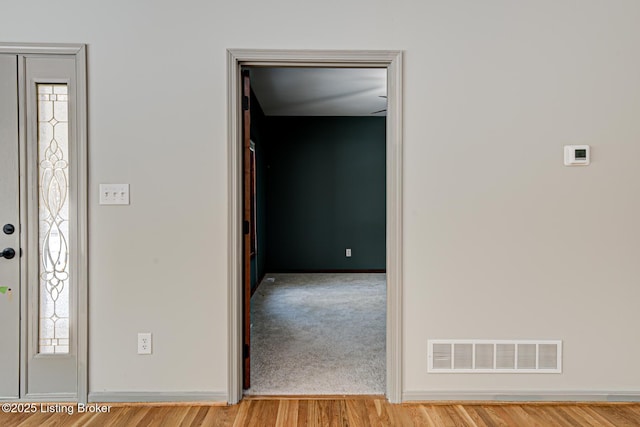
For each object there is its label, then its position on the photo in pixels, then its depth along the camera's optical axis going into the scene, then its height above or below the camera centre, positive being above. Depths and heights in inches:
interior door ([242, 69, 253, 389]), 94.4 -0.7
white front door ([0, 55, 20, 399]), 88.4 -4.8
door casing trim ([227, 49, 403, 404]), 89.4 +8.6
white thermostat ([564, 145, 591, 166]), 89.5 +13.4
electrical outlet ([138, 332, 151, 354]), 90.0 -30.3
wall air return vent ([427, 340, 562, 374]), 90.9 -33.7
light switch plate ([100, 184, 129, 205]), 89.0 +4.4
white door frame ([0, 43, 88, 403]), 87.7 -2.9
